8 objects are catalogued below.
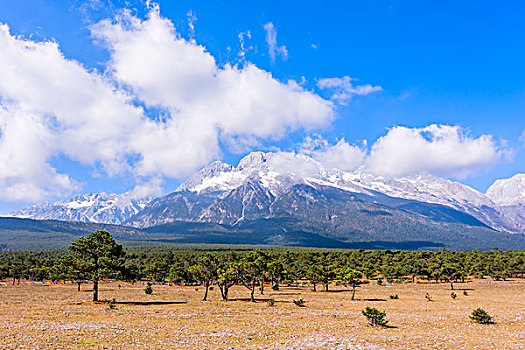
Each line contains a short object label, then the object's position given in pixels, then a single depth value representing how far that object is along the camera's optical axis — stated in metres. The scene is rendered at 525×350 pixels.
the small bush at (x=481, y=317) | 36.16
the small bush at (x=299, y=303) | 53.30
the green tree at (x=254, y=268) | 61.34
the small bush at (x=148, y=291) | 72.50
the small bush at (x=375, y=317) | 35.22
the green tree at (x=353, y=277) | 64.20
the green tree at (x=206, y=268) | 64.39
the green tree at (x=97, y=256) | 50.57
